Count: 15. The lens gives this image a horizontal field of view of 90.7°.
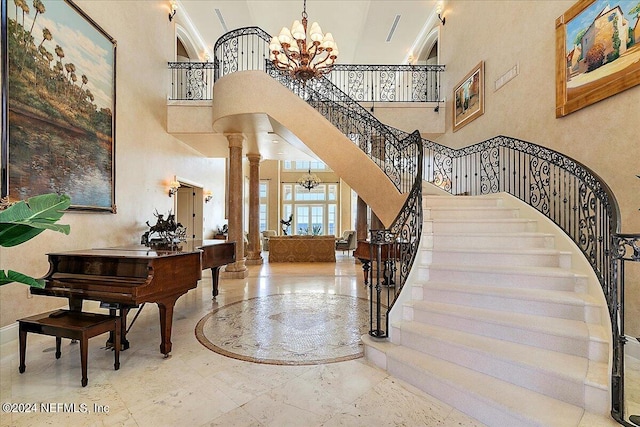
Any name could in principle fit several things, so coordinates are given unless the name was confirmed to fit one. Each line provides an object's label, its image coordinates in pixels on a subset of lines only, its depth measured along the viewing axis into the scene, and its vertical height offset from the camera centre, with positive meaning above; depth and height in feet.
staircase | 6.77 -3.18
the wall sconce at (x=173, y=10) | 24.44 +15.90
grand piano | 9.41 -2.07
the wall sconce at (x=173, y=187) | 24.04 +2.03
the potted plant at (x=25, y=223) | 4.23 -0.13
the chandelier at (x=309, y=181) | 46.55 +4.98
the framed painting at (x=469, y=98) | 19.97 +7.89
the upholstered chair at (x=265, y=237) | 44.57 -3.38
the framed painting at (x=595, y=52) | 10.34 +5.94
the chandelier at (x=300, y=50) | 17.65 +9.35
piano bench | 8.53 -3.19
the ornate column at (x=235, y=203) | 24.00 +0.80
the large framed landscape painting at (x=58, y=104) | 11.55 +4.69
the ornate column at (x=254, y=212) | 31.12 +0.14
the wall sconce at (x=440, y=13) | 25.82 +16.54
